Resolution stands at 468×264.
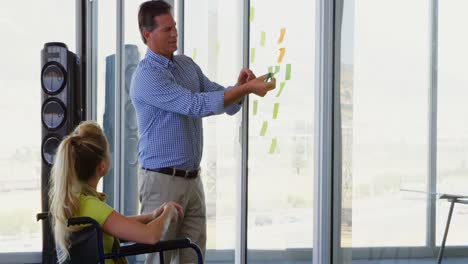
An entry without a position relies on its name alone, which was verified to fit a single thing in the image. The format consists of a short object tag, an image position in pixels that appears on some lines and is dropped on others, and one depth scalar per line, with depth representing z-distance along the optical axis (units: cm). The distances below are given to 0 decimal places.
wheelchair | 344
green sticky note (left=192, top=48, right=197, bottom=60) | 705
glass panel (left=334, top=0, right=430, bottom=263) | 357
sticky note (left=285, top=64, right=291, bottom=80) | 507
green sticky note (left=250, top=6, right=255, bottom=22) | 568
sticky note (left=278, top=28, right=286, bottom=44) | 512
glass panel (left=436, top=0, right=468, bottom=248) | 321
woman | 364
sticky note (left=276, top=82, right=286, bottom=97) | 512
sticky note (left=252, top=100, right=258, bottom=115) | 552
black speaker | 777
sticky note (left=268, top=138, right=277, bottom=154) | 531
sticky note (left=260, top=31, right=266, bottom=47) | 543
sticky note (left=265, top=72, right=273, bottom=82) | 464
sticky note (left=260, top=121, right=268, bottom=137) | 542
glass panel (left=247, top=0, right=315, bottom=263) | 494
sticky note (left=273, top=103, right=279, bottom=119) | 525
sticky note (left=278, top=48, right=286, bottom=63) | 513
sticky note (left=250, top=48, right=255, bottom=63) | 566
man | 451
